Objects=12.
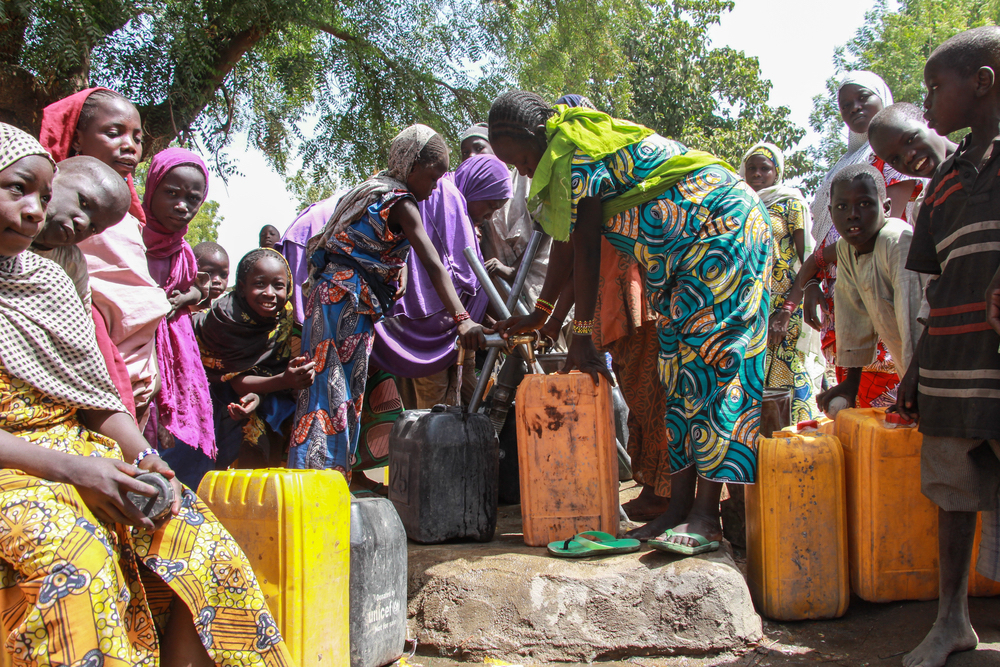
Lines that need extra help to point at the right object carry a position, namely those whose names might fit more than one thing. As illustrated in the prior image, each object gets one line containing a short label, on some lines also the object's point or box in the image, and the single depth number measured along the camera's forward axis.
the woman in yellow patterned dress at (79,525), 1.54
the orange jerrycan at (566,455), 3.04
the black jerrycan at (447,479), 3.24
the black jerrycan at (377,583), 2.44
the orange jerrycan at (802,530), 2.72
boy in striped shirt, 2.27
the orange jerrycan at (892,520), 2.70
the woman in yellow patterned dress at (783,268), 4.61
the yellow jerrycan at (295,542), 2.16
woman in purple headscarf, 4.75
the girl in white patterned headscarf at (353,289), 3.42
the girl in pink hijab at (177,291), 3.21
